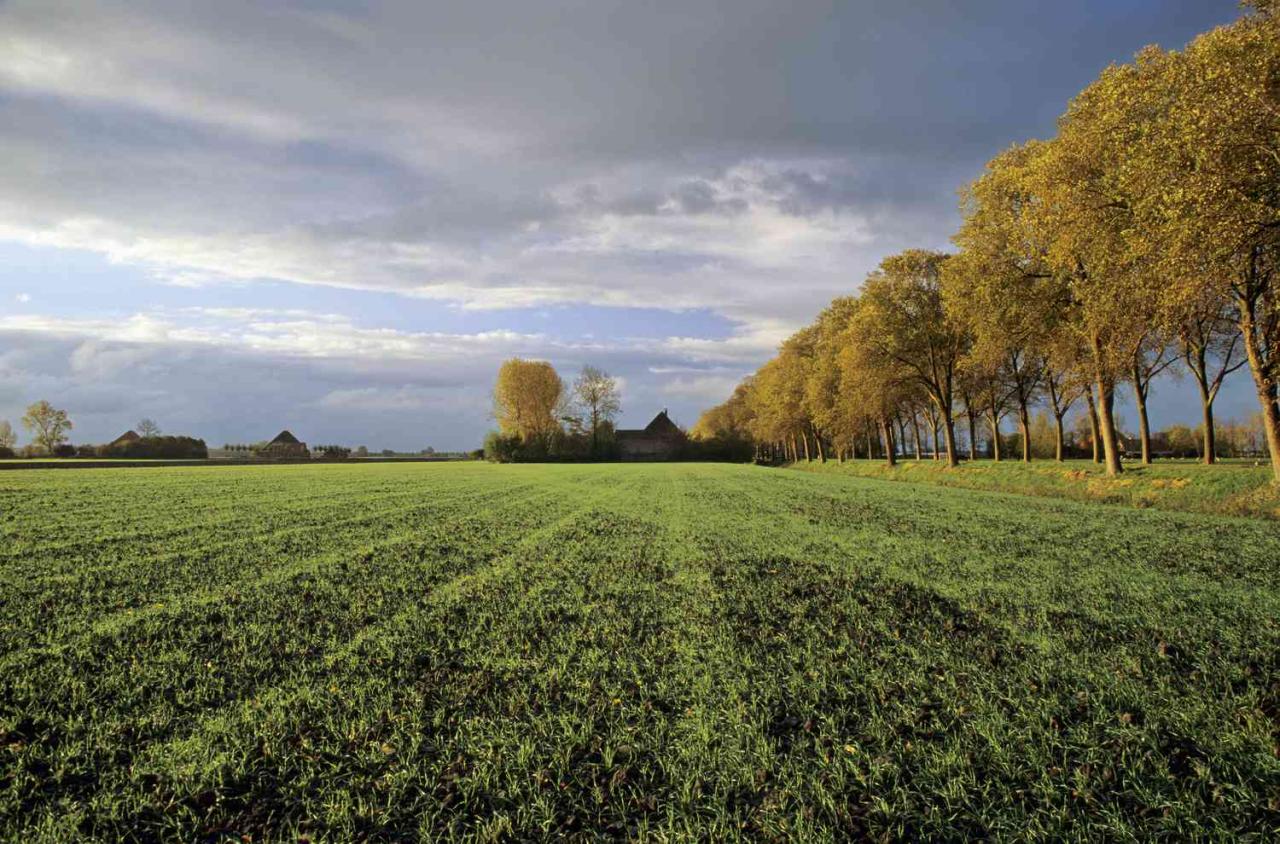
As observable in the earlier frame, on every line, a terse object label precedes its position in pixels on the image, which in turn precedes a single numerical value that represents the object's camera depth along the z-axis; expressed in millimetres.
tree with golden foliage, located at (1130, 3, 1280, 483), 16109
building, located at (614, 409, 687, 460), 136312
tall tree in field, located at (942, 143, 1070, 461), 28156
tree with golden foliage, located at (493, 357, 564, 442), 104188
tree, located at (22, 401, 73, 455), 113938
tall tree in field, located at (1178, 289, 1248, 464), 29312
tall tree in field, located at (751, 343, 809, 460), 69000
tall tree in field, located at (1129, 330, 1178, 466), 28062
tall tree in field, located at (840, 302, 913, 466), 43469
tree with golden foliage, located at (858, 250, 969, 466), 41969
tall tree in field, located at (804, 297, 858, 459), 53938
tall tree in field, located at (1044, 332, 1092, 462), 28078
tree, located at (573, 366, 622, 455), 117188
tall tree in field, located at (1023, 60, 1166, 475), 20406
